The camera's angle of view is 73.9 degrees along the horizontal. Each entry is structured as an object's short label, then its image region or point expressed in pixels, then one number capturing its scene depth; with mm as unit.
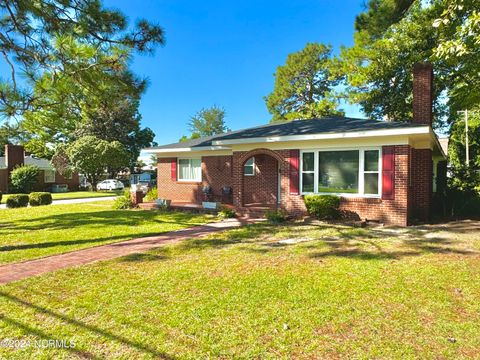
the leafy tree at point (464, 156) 15188
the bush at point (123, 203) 15516
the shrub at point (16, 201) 17192
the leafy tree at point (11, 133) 8711
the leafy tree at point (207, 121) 60125
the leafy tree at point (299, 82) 37562
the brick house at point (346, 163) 9617
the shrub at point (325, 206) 10266
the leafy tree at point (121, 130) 41031
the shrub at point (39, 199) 17797
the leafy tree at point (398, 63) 15094
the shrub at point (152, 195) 17359
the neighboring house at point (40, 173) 29688
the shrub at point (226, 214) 11641
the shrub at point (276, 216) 10594
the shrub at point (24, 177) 27969
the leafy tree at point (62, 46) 8031
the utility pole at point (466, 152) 16359
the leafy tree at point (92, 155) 31047
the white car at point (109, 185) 34312
